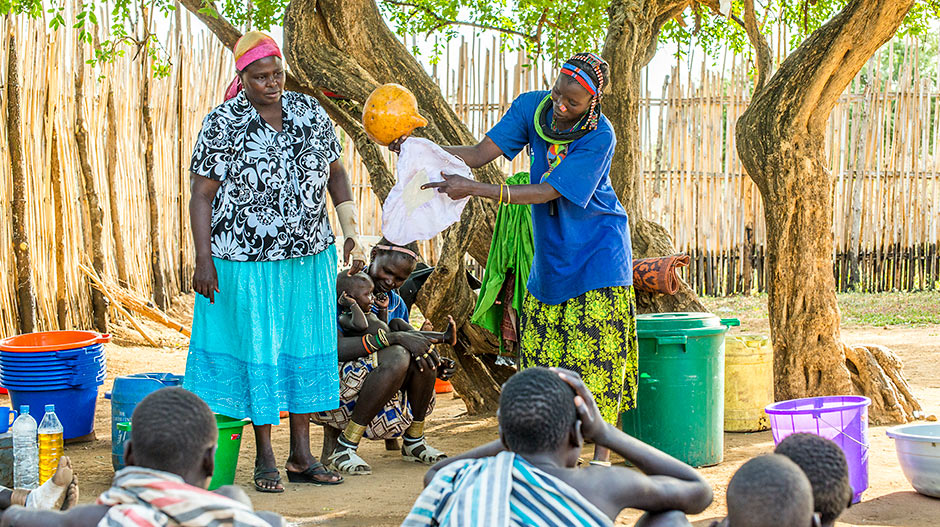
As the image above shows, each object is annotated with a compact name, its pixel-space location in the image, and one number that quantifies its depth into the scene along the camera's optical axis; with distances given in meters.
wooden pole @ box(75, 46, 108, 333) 8.11
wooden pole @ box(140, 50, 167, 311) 9.08
